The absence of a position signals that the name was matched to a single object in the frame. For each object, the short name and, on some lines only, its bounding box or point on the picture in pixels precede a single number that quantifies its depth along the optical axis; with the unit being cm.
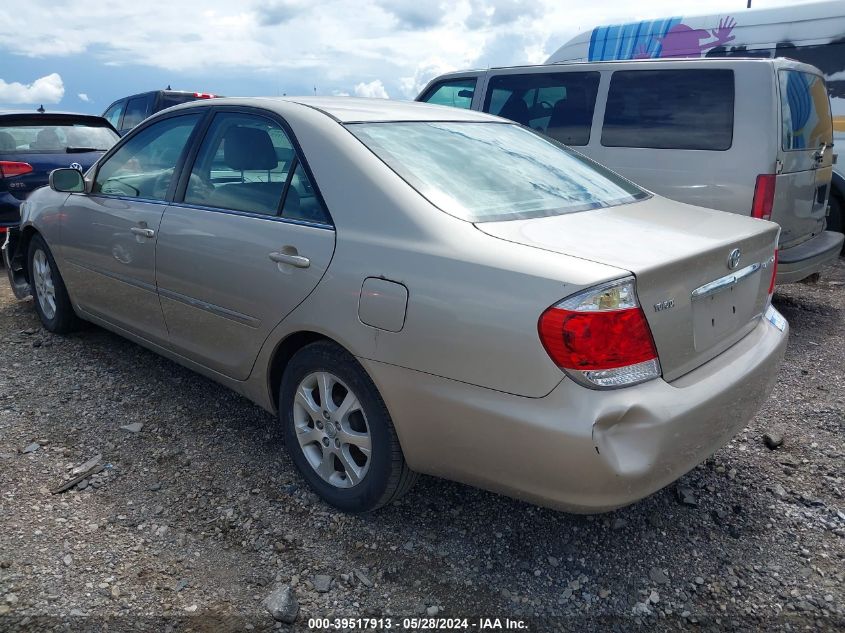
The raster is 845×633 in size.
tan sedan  206
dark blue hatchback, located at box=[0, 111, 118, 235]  663
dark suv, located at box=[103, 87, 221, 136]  1137
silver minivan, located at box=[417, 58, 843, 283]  466
